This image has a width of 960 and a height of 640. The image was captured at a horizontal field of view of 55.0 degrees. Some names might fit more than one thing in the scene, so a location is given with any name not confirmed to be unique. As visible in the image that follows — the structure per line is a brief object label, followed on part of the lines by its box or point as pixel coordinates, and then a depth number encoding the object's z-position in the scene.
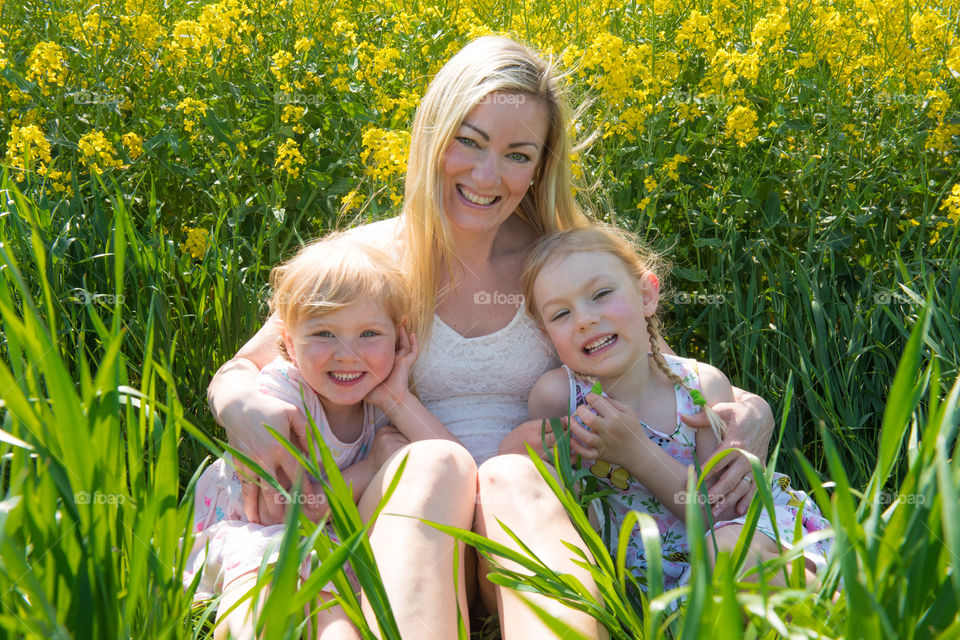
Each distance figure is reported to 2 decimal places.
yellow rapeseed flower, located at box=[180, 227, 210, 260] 2.83
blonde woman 1.76
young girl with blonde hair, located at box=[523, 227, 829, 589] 1.89
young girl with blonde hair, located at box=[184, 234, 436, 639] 2.00
